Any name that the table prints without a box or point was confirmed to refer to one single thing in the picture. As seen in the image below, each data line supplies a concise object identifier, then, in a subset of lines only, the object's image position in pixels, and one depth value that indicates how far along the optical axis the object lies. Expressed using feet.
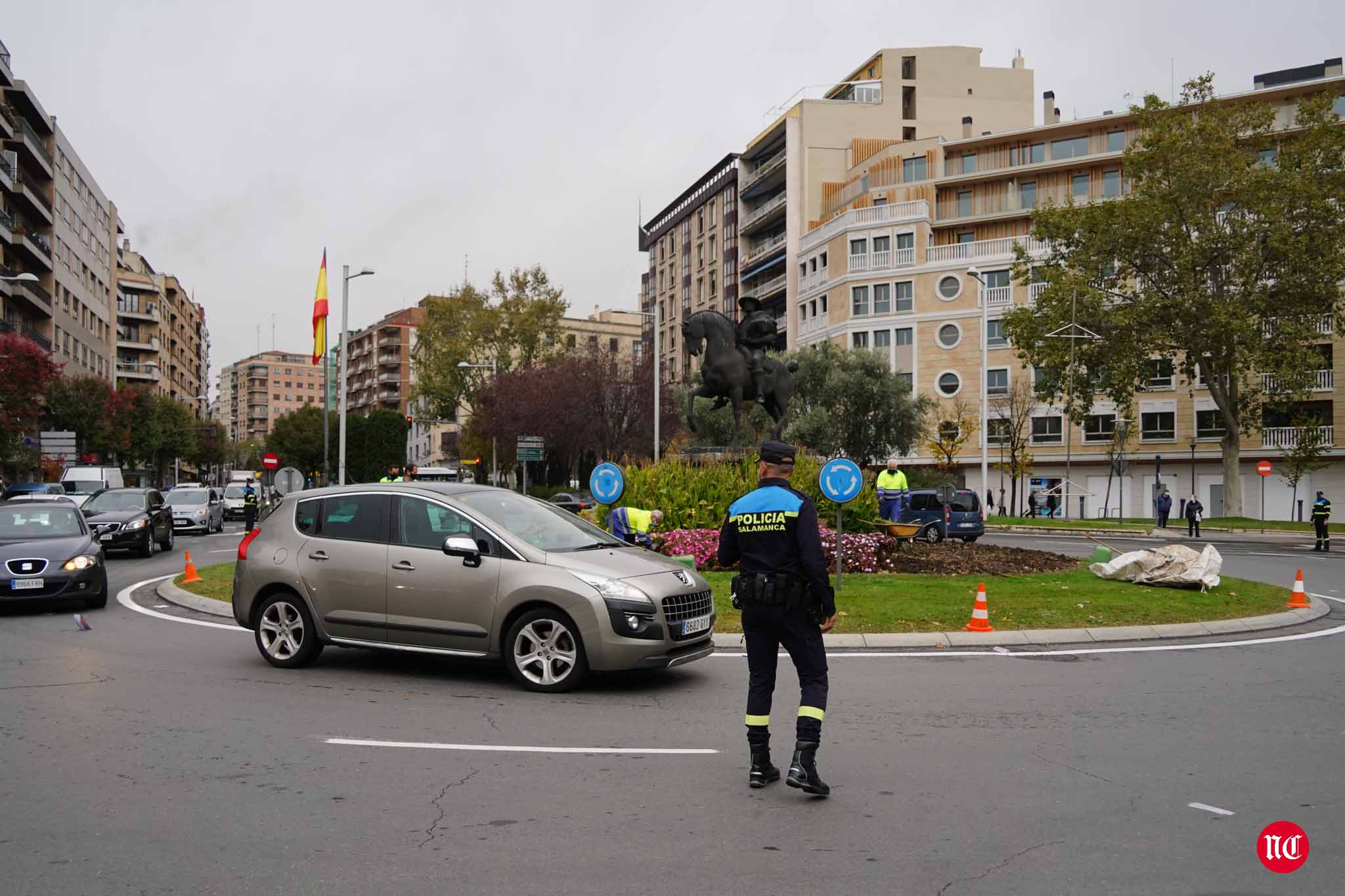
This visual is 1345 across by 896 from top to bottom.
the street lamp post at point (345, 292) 120.16
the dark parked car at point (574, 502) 111.34
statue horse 60.08
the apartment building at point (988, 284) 195.21
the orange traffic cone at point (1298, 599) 45.96
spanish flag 114.62
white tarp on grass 48.06
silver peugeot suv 26.78
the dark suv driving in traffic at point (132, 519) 78.59
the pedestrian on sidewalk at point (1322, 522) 96.73
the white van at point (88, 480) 122.31
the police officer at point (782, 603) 18.38
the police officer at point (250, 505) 101.67
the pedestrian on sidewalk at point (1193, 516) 125.70
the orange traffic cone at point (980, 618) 38.01
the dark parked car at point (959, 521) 108.47
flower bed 53.06
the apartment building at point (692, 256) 269.85
